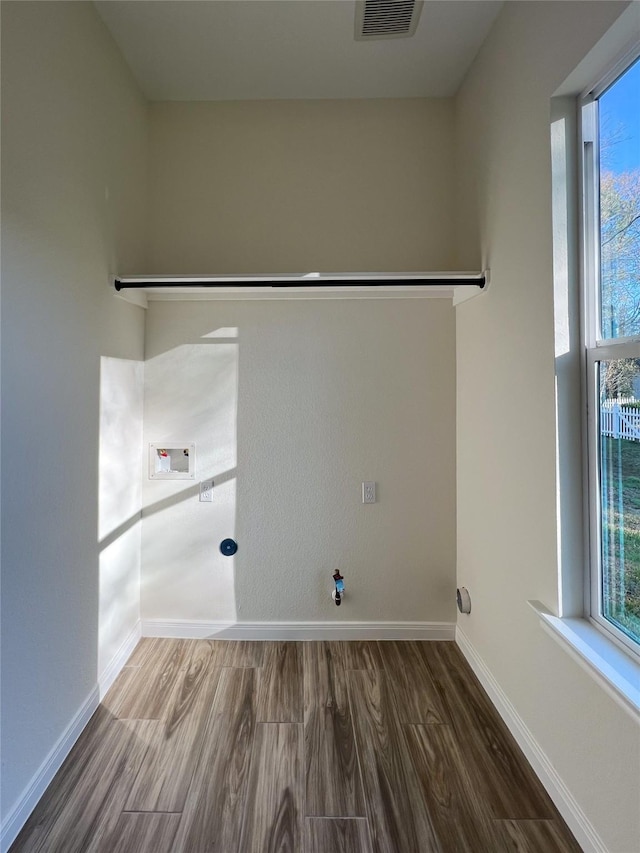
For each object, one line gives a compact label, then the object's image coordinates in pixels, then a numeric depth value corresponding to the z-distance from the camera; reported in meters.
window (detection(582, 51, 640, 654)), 1.38
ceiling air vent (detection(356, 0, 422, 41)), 1.98
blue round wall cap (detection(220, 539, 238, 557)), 2.60
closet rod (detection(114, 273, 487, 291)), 2.19
